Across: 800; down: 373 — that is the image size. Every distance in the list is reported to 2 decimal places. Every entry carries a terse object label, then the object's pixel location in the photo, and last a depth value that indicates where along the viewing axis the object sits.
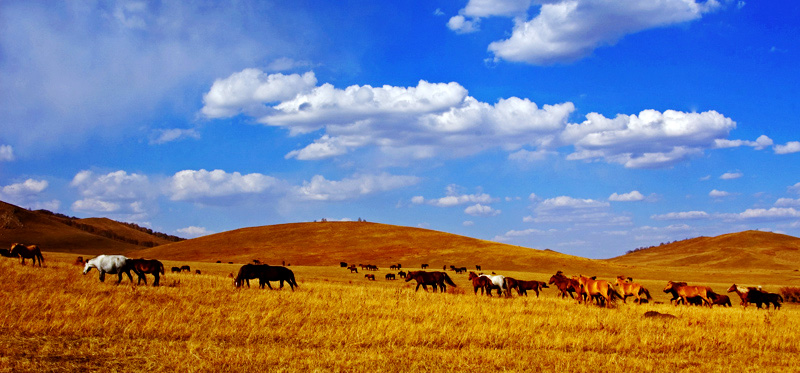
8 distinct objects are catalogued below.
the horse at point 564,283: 26.05
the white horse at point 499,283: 26.96
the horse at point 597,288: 21.98
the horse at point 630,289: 25.83
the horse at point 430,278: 27.80
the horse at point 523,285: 28.30
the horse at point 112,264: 19.95
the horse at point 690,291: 27.45
